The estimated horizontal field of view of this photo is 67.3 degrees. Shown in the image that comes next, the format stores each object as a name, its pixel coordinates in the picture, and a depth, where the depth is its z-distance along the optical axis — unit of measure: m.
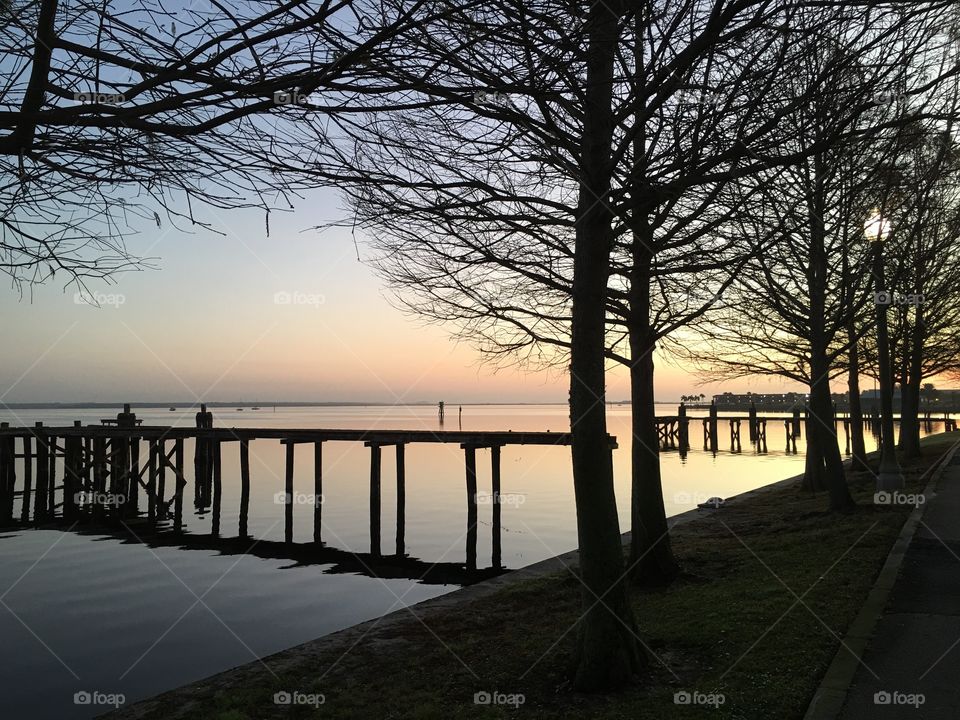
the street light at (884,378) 13.66
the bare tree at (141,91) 3.19
